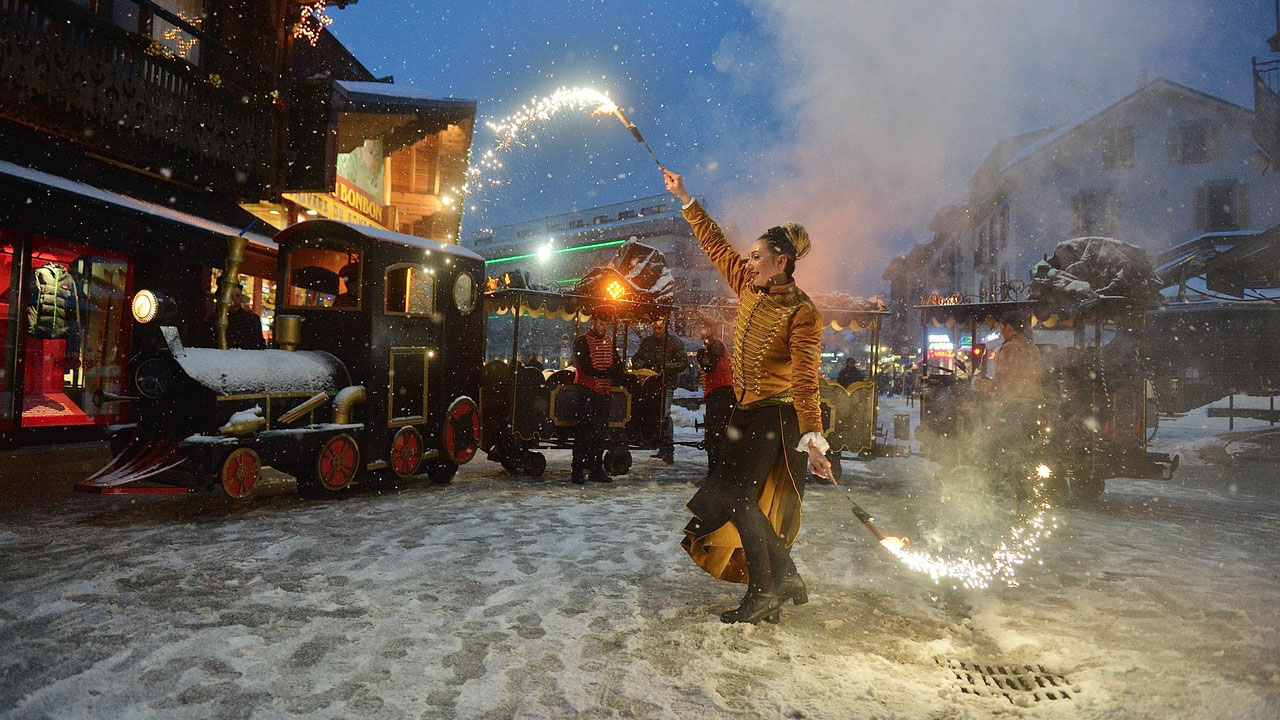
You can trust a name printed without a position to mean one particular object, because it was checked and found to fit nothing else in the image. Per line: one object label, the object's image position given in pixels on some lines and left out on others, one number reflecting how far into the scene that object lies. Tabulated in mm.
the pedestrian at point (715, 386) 7930
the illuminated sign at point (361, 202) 15519
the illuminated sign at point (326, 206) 13945
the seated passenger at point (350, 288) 7383
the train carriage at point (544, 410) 8953
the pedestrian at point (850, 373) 18130
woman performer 3664
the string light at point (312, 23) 13344
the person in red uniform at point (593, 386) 8461
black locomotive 6000
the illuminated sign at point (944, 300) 9648
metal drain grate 2982
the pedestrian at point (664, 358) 9555
